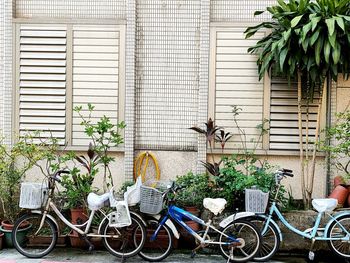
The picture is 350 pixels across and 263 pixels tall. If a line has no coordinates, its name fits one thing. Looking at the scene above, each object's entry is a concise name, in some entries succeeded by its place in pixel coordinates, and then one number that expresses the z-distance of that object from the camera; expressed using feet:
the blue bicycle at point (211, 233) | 22.24
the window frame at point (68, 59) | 26.40
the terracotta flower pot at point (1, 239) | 23.90
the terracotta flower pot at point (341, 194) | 24.36
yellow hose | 26.30
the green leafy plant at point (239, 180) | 23.15
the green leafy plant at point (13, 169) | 23.84
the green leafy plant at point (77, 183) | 23.80
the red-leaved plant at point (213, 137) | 25.05
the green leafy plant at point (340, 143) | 23.41
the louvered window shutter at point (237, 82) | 26.14
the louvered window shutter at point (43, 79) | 26.45
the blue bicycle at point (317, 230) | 22.26
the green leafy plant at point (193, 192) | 24.43
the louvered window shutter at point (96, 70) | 26.48
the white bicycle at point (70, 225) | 22.30
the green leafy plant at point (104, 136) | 23.89
